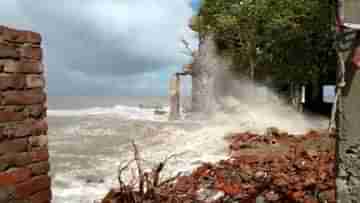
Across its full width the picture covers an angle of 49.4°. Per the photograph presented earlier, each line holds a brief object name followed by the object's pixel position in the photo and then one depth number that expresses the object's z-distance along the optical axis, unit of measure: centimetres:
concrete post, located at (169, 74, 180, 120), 1909
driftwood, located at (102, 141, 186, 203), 441
